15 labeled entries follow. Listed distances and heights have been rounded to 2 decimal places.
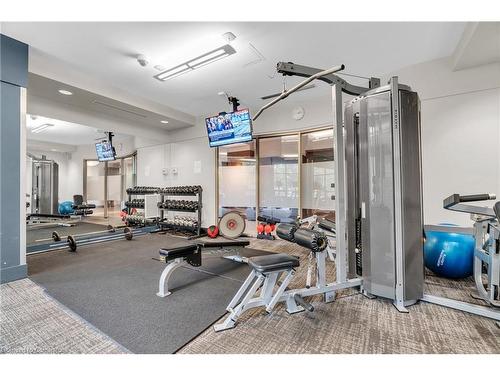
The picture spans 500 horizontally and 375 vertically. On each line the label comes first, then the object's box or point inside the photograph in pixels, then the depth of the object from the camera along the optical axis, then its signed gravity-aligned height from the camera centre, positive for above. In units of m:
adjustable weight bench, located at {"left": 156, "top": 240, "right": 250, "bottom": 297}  2.46 -0.78
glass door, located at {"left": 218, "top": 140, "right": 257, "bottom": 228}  5.56 +0.29
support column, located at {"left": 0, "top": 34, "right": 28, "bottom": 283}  2.71 +0.46
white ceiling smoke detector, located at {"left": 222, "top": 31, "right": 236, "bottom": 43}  2.62 +1.80
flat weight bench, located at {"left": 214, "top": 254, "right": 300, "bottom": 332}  1.87 -0.81
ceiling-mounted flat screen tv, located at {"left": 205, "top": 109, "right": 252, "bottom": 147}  4.32 +1.26
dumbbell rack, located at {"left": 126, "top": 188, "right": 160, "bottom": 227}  6.19 -0.13
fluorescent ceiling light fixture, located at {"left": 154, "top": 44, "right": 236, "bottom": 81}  2.88 +1.81
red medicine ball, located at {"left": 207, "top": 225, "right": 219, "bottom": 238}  5.25 -0.92
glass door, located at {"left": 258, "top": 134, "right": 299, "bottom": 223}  5.06 +0.31
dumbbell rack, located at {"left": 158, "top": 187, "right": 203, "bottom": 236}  5.47 -0.47
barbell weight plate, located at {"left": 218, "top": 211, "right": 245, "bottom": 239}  4.99 -0.75
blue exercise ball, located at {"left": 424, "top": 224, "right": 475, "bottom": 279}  2.72 -0.79
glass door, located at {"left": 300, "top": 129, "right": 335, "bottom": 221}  4.63 +0.35
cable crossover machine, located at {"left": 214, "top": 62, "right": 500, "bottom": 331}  2.19 -0.19
